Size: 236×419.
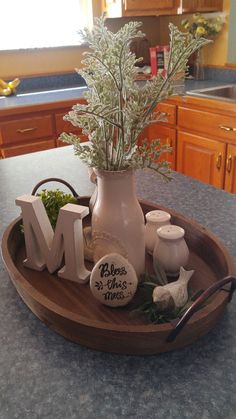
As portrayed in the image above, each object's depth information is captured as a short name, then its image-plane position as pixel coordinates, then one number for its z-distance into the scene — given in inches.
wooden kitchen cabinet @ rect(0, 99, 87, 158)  100.3
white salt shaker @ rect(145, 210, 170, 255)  32.4
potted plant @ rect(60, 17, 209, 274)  24.1
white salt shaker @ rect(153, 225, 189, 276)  29.6
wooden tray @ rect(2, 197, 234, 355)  22.8
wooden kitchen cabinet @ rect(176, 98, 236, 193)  95.3
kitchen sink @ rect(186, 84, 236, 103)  104.8
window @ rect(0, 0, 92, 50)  118.1
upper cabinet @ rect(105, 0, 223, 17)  115.6
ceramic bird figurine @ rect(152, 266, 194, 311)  24.6
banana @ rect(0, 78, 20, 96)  115.0
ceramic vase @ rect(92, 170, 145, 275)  27.6
